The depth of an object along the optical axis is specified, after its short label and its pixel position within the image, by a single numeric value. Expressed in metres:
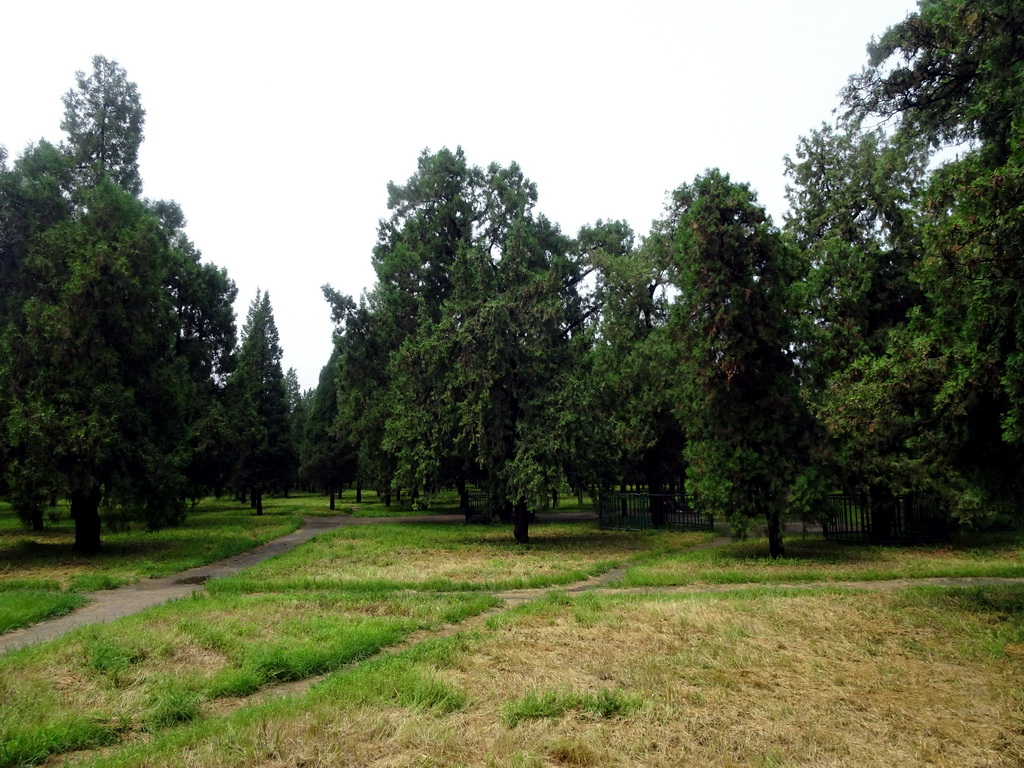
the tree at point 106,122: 25.16
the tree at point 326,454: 47.28
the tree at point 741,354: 17.45
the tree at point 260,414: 36.53
